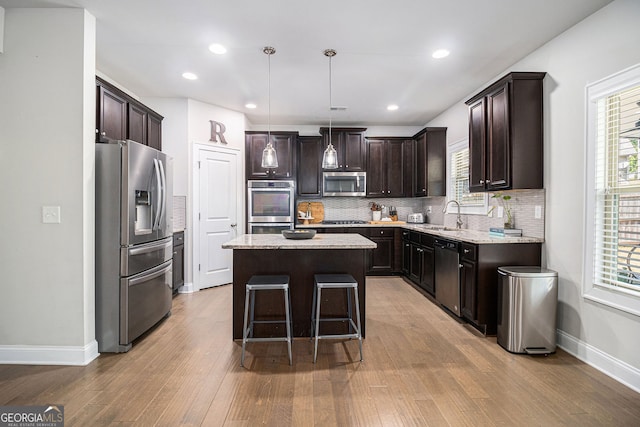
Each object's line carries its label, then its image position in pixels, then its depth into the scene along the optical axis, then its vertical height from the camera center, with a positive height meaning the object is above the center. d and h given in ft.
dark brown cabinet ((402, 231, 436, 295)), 14.65 -2.34
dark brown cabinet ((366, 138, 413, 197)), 19.89 +2.66
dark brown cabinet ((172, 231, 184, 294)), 14.53 -2.22
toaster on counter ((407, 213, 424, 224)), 19.99 -0.41
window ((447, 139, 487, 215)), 14.84 +1.41
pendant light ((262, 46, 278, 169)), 10.35 +1.68
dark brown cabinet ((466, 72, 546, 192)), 10.27 +2.54
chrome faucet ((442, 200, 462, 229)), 15.90 -0.42
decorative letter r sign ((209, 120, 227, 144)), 16.62 +4.09
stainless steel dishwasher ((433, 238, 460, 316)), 11.90 -2.38
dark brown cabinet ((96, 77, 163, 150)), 10.27 +3.35
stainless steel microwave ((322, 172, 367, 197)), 19.60 +1.61
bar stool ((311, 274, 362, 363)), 8.67 -2.33
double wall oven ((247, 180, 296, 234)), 17.87 +0.16
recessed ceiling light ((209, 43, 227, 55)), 10.40 +5.19
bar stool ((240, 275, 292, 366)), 8.45 -1.94
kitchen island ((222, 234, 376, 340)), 10.09 -1.94
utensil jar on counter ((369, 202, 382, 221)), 20.51 -0.05
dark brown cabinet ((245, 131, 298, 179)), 18.56 +3.29
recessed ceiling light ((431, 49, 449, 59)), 10.80 +5.20
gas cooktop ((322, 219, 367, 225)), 20.13 -0.61
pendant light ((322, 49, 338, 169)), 10.61 +1.76
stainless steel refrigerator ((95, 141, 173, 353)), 9.14 -0.97
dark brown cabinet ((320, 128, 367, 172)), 19.49 +3.82
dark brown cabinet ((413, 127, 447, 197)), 17.94 +2.73
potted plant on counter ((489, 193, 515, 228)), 11.98 +0.16
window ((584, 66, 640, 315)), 7.67 +0.47
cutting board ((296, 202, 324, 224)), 20.56 +0.13
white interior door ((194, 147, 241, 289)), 16.15 +0.00
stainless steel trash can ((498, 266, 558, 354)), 9.17 -2.78
